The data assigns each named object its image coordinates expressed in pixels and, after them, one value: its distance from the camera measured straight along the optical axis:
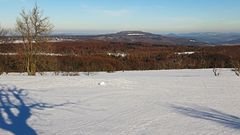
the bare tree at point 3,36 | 20.64
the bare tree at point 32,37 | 16.83
